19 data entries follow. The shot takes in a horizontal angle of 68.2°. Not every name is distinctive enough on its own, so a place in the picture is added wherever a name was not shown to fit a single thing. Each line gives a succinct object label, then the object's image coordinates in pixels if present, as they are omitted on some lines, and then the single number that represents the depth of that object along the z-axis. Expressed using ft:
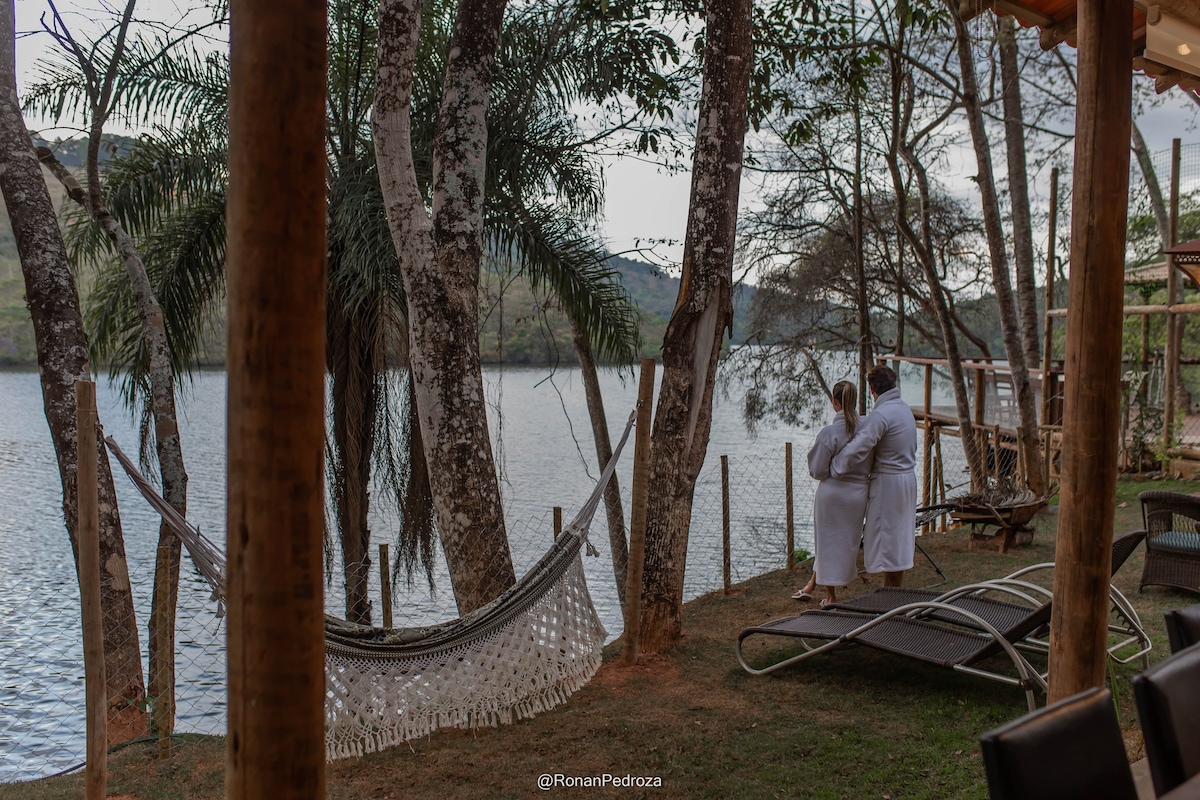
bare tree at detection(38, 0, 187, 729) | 17.38
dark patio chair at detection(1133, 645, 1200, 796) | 5.79
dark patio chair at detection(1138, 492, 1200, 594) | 16.51
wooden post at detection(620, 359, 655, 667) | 13.73
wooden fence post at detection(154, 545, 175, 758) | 12.17
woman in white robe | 16.92
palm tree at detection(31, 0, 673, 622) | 23.40
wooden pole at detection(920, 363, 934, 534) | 37.21
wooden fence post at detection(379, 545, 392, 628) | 19.07
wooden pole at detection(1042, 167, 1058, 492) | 32.42
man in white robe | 16.49
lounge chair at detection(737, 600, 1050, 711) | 10.94
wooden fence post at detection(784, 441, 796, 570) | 21.77
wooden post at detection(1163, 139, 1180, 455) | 30.83
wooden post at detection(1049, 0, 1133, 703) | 8.02
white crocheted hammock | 10.57
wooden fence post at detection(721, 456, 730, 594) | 20.06
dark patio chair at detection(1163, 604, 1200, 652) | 7.30
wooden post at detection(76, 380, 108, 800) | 8.96
